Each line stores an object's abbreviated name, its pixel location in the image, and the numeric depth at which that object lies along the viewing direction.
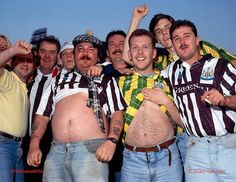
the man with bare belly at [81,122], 3.82
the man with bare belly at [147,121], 3.91
